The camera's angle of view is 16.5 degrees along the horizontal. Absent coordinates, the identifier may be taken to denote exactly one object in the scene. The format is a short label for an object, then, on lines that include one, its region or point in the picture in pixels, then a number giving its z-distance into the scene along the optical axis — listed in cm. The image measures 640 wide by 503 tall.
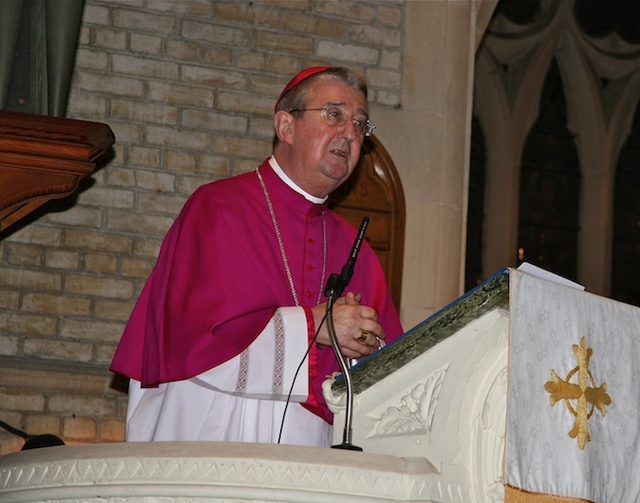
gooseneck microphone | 502
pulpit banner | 472
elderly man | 644
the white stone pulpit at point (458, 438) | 469
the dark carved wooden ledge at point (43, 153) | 560
